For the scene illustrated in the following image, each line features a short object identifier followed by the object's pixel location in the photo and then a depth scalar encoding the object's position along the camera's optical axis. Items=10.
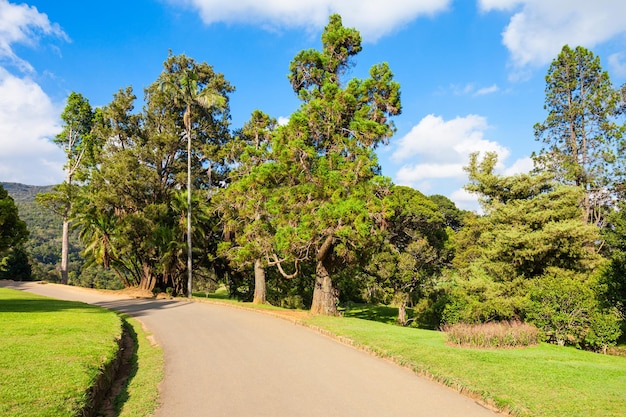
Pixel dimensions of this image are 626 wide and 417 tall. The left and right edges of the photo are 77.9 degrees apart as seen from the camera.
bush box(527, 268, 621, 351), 13.20
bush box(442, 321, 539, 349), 11.35
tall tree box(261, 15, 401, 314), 15.59
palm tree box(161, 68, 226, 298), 26.54
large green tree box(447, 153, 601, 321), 17.25
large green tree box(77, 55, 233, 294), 27.47
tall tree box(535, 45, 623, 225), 26.78
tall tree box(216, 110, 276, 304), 19.05
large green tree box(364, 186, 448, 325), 26.86
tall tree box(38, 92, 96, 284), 33.88
